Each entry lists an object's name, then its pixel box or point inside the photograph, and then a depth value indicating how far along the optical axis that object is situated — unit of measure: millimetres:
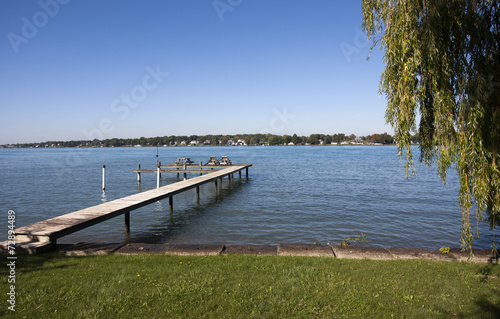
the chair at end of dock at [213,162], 36038
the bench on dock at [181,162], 36031
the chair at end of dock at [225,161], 35981
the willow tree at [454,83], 5238
